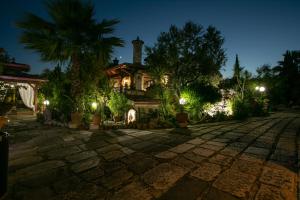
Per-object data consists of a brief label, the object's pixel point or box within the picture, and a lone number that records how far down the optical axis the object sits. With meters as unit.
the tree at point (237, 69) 10.72
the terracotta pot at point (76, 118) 6.22
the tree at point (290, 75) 20.99
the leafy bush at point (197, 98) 8.40
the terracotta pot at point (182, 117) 5.99
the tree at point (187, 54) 10.90
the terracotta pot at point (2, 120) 2.30
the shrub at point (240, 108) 8.82
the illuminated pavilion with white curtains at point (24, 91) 11.12
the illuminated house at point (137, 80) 10.78
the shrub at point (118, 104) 8.38
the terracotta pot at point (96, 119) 5.84
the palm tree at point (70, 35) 6.35
